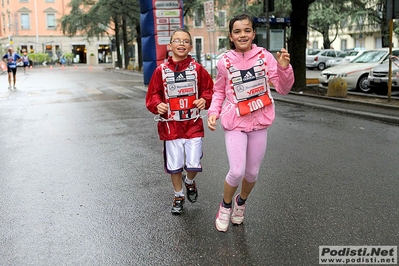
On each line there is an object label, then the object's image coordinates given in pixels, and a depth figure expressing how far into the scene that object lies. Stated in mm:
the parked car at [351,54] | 33188
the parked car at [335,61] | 36106
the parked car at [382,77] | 14408
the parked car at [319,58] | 36844
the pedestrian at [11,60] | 20484
